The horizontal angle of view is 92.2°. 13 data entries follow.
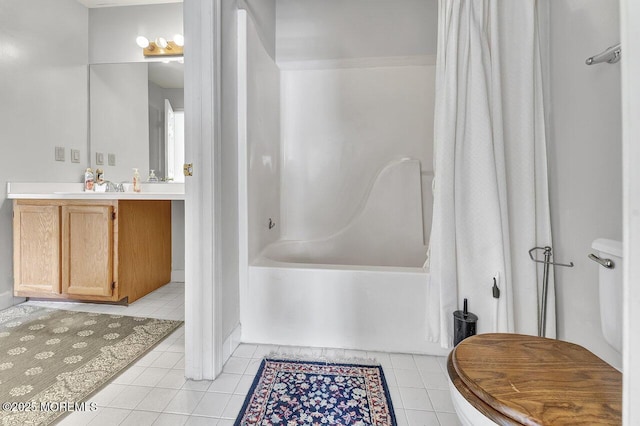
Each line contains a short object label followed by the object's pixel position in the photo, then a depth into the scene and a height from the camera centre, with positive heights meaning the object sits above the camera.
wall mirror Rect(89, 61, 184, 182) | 2.64 +0.87
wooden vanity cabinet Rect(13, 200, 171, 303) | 2.20 -0.23
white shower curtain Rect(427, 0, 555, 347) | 1.33 +0.20
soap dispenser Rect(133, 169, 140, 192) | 2.67 +0.31
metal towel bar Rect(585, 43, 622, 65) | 0.94 +0.49
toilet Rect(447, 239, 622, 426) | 0.63 -0.39
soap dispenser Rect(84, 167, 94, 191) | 2.68 +0.33
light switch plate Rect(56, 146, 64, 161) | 2.53 +0.53
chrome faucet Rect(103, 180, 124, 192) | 2.74 +0.28
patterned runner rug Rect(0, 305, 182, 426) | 1.23 -0.71
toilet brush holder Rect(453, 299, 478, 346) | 1.31 -0.48
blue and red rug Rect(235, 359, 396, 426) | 1.17 -0.76
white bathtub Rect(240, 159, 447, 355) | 1.62 -0.50
